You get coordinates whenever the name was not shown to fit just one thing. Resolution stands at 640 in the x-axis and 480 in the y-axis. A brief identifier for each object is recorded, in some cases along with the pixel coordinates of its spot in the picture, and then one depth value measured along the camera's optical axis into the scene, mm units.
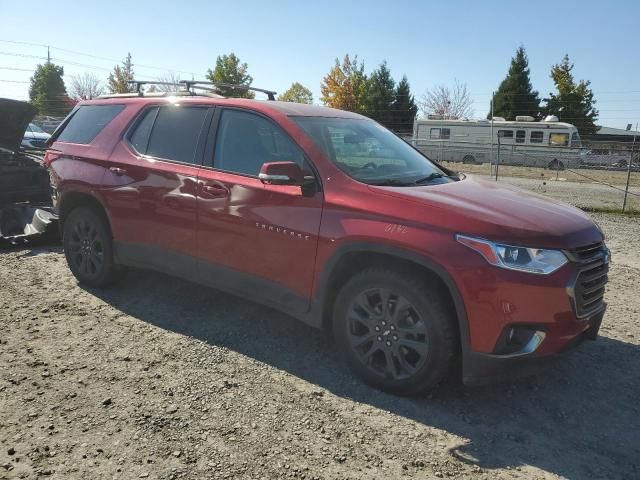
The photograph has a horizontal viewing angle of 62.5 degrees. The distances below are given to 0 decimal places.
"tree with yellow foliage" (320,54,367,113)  45281
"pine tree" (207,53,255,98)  44719
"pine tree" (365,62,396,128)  44750
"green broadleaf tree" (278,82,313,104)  62459
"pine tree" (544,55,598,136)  41938
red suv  2893
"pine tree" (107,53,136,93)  55000
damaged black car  6676
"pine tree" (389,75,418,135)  45719
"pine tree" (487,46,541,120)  42562
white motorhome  27639
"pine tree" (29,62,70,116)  52281
